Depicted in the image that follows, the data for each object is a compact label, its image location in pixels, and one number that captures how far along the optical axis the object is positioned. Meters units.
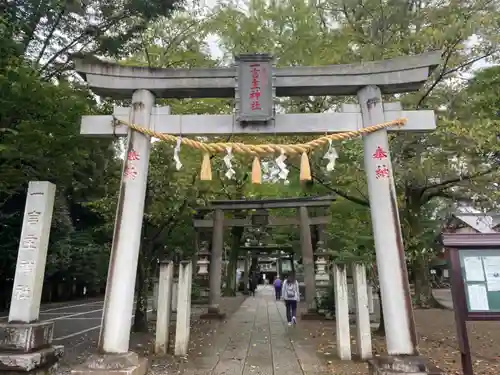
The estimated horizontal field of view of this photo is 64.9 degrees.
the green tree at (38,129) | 6.85
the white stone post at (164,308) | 8.24
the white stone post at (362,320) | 7.77
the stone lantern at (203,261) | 17.50
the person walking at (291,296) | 12.30
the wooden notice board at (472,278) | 5.37
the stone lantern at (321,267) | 15.77
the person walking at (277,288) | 23.86
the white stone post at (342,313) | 7.87
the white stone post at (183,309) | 8.29
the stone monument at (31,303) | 5.89
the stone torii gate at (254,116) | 6.17
